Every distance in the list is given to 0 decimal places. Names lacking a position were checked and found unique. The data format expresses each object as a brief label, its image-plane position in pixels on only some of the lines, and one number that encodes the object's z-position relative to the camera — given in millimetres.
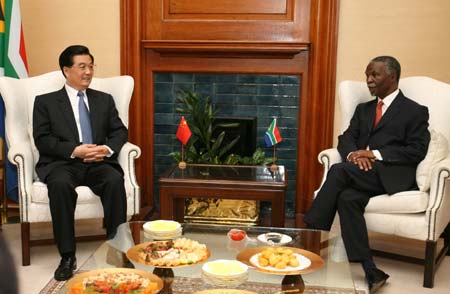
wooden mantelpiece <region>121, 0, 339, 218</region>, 4184
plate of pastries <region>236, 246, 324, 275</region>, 2039
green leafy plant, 3992
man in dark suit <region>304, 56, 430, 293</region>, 2943
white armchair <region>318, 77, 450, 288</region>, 2881
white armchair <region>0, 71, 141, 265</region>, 3078
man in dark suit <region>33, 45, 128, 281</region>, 2986
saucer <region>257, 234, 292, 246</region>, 2342
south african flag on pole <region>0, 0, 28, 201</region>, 3924
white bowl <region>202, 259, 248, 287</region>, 1900
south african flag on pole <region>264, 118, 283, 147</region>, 3723
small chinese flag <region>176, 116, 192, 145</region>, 3703
